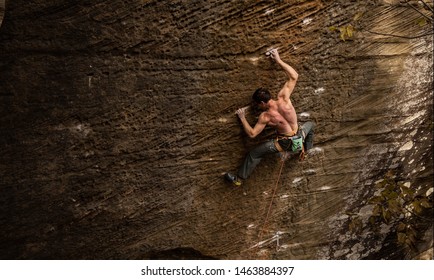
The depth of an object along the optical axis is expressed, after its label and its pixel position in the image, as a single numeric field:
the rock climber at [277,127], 4.68
